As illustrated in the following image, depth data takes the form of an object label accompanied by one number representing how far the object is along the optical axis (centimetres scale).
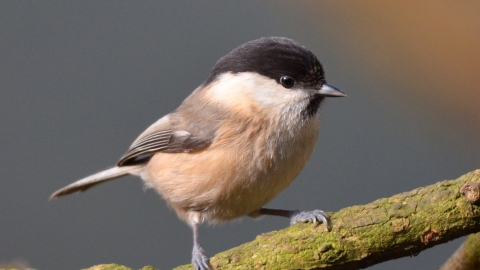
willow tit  271
